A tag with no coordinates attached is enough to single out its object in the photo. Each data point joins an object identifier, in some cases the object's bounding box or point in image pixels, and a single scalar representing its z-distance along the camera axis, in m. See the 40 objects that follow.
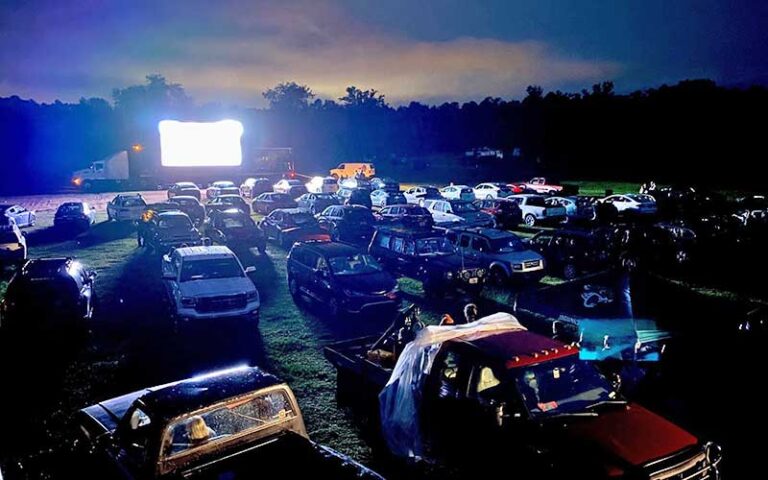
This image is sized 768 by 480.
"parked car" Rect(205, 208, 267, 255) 21.42
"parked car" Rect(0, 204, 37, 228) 27.20
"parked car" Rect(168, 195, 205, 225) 26.91
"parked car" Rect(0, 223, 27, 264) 17.78
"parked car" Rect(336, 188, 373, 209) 31.11
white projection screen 41.66
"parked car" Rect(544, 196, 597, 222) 28.11
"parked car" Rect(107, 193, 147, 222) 28.50
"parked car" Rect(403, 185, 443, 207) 34.12
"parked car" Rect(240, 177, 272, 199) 42.16
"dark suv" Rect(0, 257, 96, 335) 11.66
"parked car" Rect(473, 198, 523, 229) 27.20
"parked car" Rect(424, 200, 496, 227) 25.22
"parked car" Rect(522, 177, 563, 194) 38.31
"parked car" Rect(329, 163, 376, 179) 53.49
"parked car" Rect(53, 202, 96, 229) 25.61
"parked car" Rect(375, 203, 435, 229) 23.91
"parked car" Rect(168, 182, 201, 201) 35.81
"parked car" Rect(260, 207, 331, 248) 22.28
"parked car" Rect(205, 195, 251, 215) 27.07
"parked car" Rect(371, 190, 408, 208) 32.59
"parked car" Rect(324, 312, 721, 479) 5.18
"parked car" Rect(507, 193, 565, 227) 27.41
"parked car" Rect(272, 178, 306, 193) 39.98
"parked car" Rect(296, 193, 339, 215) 30.30
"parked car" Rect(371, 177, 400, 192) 38.88
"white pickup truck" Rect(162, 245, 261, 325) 11.70
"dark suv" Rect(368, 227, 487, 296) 14.73
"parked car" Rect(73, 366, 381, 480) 5.14
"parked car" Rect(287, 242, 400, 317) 12.91
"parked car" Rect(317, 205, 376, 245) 22.70
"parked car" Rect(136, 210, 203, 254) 19.40
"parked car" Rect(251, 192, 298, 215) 30.84
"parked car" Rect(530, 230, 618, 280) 16.94
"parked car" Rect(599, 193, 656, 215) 30.48
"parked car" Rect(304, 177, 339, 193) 42.38
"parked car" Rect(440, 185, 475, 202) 35.66
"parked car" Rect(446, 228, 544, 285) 15.39
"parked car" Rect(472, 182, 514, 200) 35.94
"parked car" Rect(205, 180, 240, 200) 36.75
